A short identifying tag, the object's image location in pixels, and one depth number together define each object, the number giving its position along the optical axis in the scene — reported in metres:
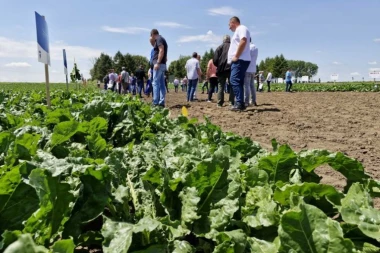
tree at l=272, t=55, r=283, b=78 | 105.07
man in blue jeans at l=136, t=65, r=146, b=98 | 21.42
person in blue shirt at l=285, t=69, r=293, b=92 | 31.38
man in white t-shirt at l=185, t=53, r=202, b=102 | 13.46
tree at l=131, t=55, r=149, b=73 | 107.25
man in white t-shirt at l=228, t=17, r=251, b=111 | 7.73
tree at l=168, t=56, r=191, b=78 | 108.50
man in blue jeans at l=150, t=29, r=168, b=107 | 9.57
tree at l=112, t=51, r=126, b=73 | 102.75
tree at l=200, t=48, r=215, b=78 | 101.91
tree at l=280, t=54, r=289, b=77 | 105.12
